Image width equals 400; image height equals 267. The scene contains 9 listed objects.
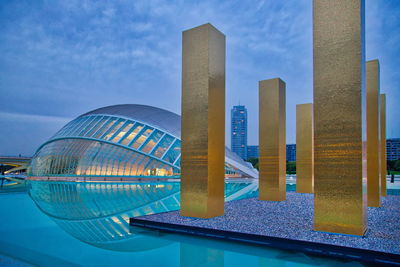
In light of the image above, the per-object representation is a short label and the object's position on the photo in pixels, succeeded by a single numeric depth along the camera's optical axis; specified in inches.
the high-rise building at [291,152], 6146.7
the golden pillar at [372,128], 482.3
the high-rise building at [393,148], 3531.0
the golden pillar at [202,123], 364.8
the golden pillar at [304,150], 719.7
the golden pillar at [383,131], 621.9
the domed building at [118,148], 1202.6
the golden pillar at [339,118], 272.4
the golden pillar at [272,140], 561.0
